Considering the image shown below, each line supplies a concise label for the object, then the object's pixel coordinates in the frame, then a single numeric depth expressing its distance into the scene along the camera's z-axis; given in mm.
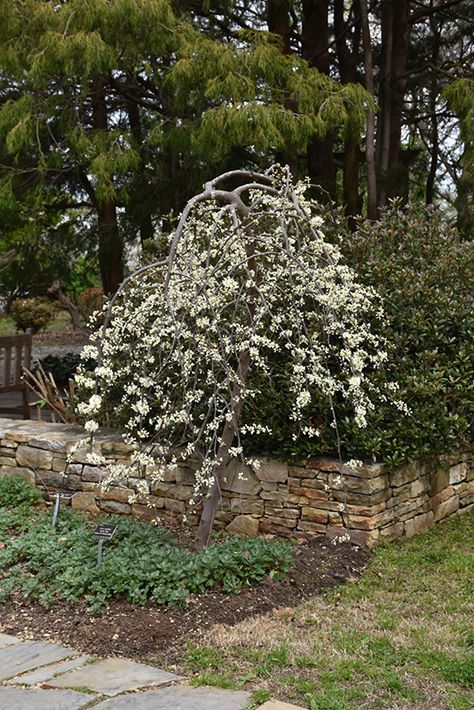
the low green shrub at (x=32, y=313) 14156
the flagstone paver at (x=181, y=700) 2562
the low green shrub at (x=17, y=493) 5164
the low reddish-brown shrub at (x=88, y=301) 12938
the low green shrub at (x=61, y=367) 9719
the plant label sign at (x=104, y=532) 3695
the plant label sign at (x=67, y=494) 5090
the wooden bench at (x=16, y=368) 7121
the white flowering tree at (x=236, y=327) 3791
